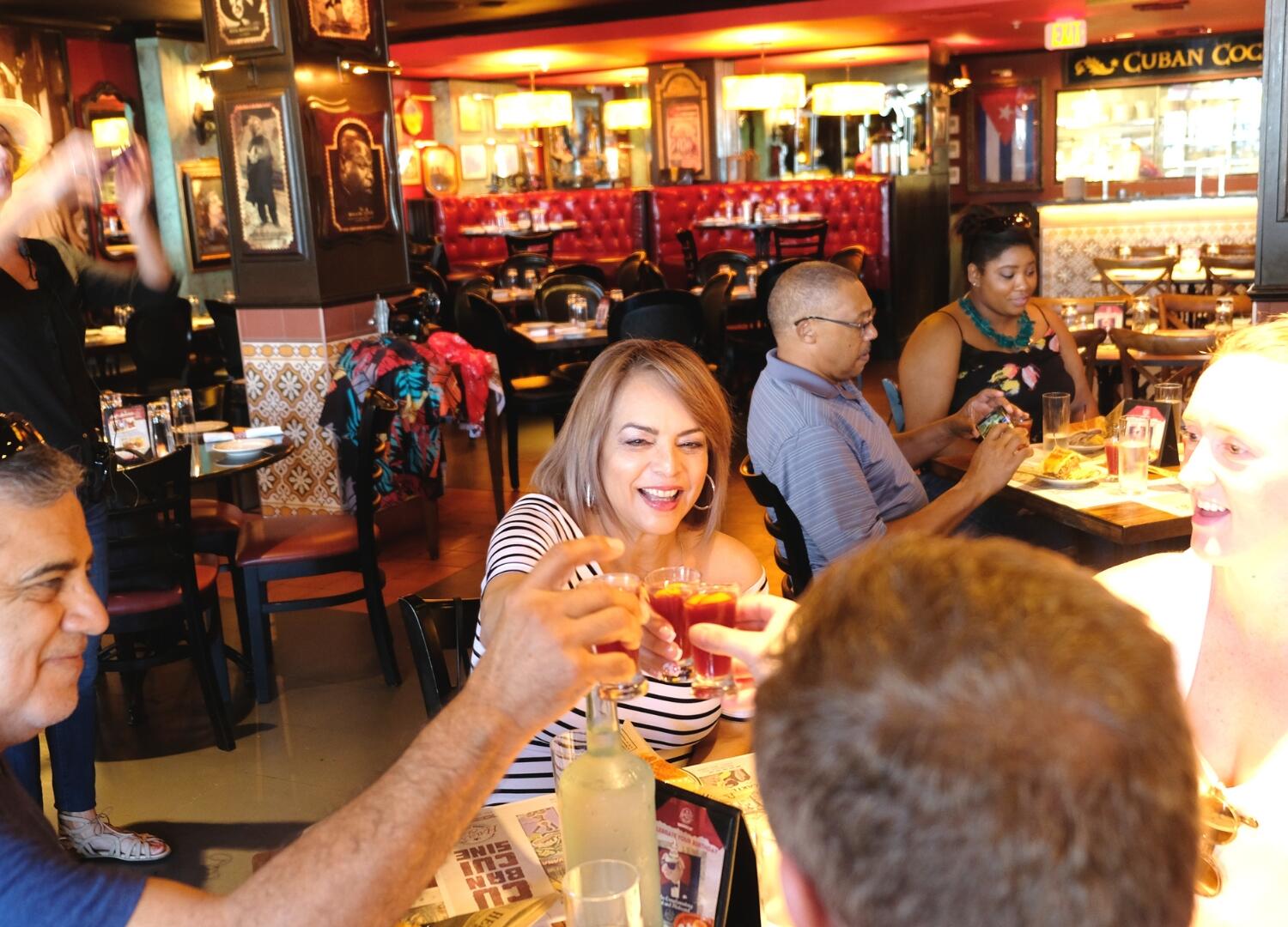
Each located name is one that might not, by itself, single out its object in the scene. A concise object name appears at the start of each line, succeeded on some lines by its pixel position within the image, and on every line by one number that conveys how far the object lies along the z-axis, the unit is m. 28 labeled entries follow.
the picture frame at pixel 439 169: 15.33
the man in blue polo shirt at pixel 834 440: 3.04
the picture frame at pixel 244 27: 5.66
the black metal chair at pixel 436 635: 2.13
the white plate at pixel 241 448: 4.40
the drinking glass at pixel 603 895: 1.14
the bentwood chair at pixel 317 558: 4.10
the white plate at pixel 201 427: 4.72
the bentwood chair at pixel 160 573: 3.56
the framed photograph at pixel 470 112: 15.81
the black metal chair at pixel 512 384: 7.09
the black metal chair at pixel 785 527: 2.97
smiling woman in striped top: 2.18
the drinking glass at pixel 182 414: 4.70
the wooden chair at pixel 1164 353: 5.63
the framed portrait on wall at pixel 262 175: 5.81
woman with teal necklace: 4.09
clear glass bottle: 1.23
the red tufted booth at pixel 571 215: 13.70
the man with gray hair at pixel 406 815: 1.18
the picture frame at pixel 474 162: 16.02
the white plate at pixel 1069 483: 3.40
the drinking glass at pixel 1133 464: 3.32
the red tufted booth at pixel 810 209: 12.40
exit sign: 11.09
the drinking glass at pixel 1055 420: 3.62
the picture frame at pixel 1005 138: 15.24
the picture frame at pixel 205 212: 11.28
